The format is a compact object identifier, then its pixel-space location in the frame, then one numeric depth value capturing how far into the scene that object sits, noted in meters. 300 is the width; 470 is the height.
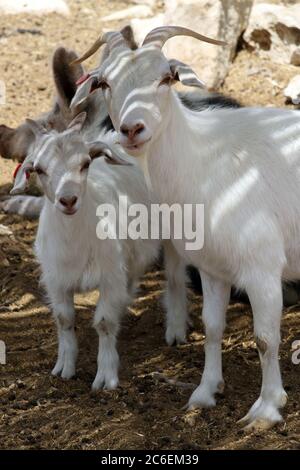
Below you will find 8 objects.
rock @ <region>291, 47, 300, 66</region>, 10.58
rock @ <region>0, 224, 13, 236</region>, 8.78
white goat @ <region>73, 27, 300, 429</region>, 5.43
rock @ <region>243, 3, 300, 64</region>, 10.58
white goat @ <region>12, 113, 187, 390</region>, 6.08
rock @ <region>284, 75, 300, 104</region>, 9.94
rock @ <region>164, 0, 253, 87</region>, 10.43
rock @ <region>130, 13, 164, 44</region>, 11.26
